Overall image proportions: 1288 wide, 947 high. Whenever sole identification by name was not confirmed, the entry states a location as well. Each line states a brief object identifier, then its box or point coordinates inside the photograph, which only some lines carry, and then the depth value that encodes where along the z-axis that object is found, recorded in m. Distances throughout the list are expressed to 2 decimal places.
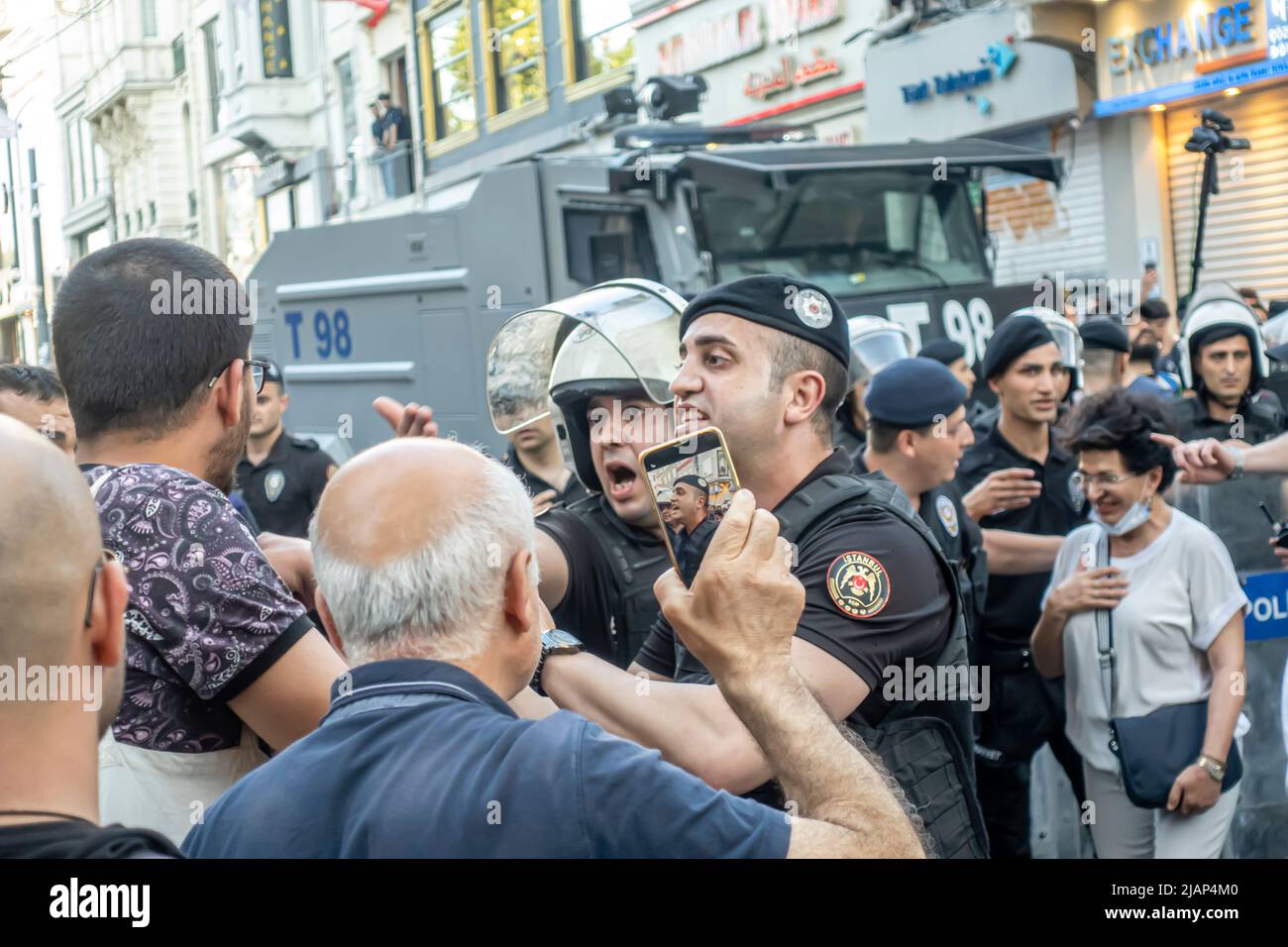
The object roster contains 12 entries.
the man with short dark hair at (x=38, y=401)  3.80
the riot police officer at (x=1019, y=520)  4.79
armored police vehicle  8.50
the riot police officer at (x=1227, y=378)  5.33
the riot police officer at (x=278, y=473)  7.09
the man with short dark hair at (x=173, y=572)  2.13
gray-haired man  1.56
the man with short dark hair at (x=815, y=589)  2.27
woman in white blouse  4.21
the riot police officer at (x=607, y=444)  3.19
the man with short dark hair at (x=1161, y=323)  9.53
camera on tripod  8.15
